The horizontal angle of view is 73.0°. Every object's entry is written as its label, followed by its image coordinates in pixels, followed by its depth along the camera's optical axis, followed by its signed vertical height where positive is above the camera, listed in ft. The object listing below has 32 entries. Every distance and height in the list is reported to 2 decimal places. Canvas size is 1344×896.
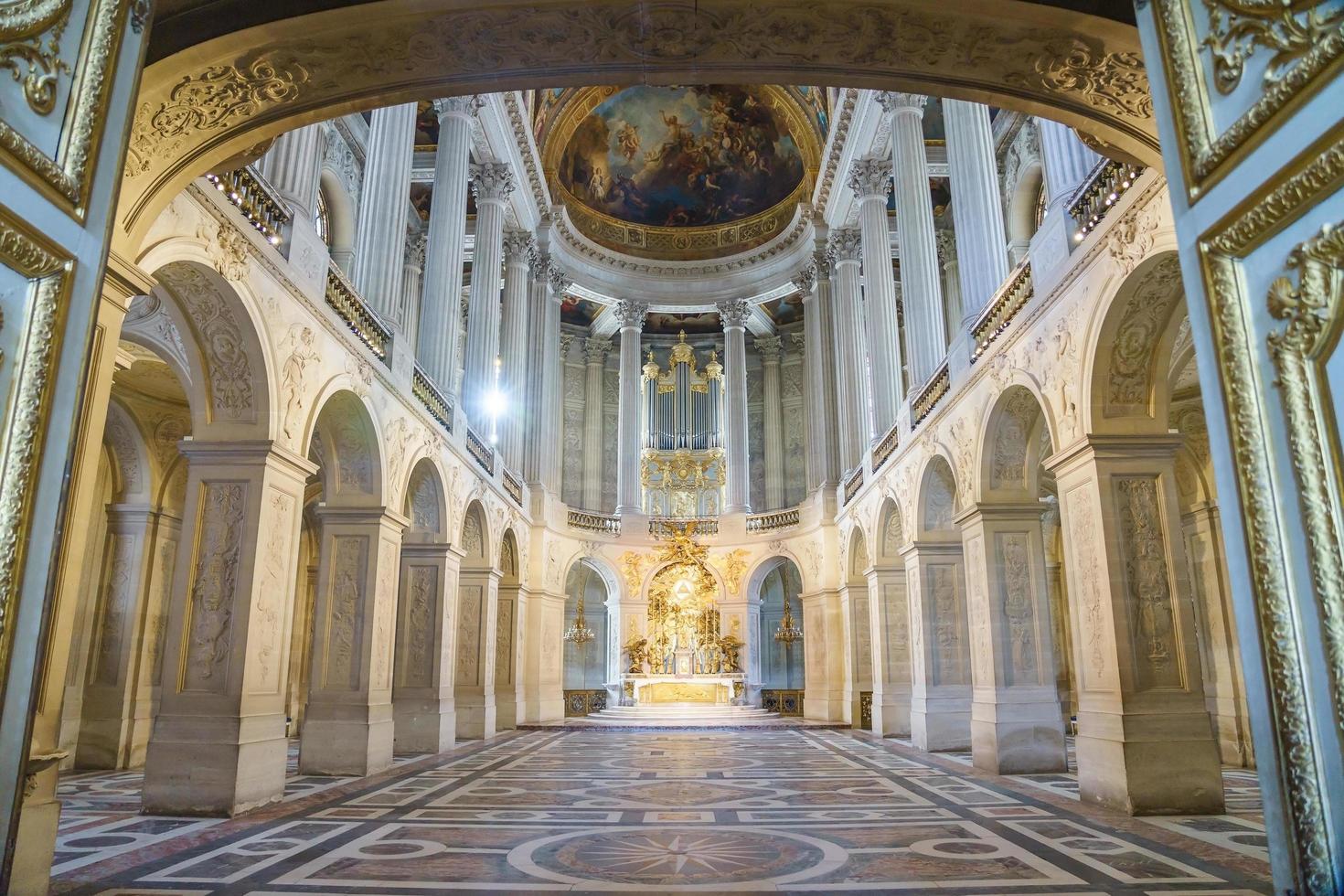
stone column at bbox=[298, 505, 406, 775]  37.70 +0.44
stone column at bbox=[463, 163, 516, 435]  64.44 +26.81
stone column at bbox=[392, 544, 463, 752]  47.52 +0.34
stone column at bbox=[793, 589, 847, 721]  72.84 +0.28
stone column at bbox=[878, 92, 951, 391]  53.62 +24.87
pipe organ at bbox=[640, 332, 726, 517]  101.55 +24.46
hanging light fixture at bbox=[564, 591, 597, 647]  86.53 +2.53
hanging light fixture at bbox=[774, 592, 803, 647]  85.66 +2.58
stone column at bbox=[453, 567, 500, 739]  57.62 -0.28
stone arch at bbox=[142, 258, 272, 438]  27.81 +9.69
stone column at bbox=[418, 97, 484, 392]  54.13 +25.26
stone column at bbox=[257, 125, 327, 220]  33.19 +17.85
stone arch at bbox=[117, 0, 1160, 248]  17.29 +11.88
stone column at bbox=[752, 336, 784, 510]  101.35 +26.42
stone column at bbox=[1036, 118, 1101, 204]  31.55 +17.21
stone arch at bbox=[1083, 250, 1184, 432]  26.78 +9.38
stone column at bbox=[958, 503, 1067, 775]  37.58 +0.36
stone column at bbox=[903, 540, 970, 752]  47.70 +0.45
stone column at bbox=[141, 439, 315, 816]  27.09 +0.49
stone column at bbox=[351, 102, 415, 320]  44.60 +22.27
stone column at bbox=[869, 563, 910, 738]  57.21 +0.20
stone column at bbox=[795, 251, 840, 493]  81.30 +25.79
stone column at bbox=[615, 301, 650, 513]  89.20 +23.61
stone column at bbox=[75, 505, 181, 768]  42.04 +1.02
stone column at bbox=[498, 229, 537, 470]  74.02 +26.42
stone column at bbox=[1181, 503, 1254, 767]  41.39 +1.12
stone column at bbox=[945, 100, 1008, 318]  43.86 +22.02
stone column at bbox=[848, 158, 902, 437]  63.77 +23.38
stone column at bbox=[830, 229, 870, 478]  74.13 +25.19
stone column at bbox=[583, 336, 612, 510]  103.09 +27.42
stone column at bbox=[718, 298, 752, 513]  88.84 +24.04
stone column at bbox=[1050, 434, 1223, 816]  26.73 +0.50
